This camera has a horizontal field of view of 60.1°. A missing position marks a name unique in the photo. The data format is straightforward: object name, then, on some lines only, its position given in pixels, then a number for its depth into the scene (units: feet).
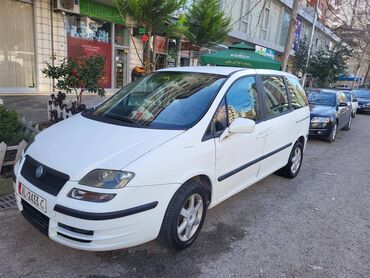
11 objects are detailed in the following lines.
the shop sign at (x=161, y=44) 52.13
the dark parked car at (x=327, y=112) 28.73
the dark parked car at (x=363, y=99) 60.49
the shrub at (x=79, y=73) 19.80
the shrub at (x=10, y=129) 15.81
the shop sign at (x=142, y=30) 36.80
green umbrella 31.68
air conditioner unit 35.53
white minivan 8.07
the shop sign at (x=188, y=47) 51.41
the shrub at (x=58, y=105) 19.82
